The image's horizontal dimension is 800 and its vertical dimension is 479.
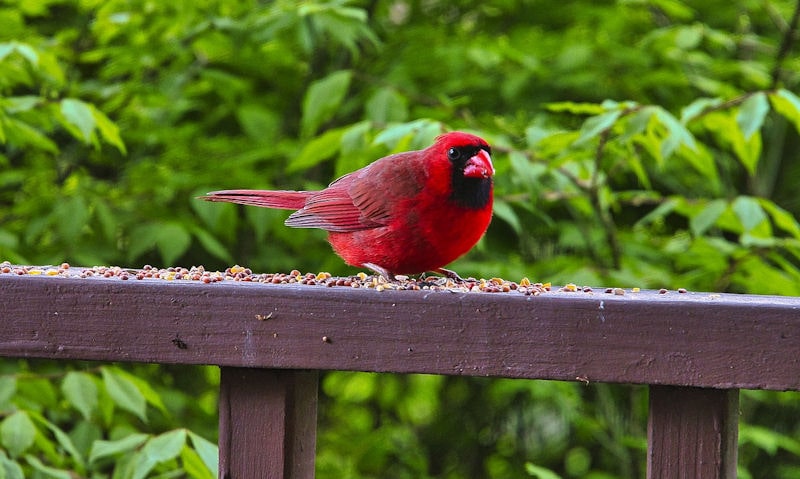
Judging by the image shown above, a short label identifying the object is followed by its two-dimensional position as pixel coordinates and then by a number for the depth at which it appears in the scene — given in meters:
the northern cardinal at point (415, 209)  4.45
